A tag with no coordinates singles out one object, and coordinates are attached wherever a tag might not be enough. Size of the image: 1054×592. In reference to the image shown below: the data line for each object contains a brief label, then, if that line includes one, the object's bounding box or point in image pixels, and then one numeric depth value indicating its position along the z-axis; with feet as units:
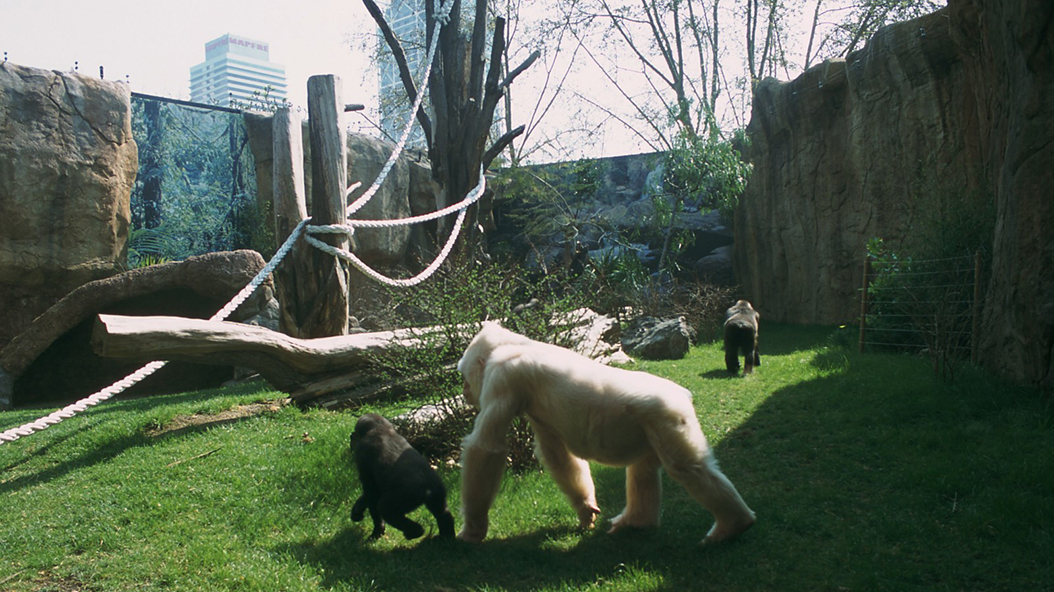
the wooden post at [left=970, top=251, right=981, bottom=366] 22.80
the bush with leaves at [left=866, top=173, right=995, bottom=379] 25.67
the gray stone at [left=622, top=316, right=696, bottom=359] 36.37
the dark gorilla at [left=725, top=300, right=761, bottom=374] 29.17
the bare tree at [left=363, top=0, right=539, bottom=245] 31.24
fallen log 18.06
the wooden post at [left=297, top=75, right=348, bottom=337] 23.30
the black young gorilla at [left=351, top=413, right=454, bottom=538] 12.86
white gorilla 12.28
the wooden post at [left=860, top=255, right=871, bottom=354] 31.60
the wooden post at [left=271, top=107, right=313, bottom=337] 23.21
